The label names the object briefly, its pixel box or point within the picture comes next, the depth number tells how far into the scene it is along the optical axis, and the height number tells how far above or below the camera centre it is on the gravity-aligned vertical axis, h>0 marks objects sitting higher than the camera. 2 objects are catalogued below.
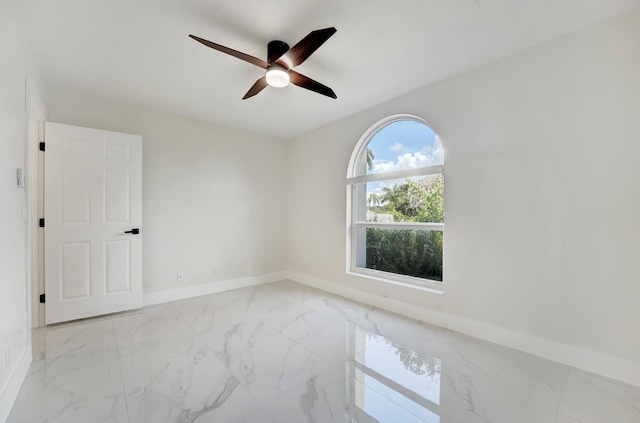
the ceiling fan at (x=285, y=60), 1.79 +1.10
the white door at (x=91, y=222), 2.81 -0.15
